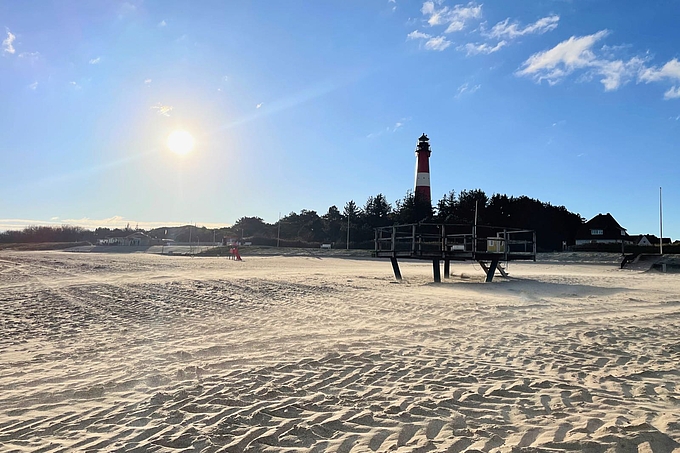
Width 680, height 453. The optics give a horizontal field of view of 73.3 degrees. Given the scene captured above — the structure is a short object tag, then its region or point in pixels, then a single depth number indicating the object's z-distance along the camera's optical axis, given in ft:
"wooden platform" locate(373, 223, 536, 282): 53.31
